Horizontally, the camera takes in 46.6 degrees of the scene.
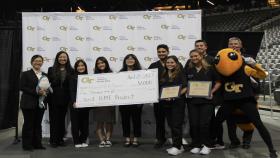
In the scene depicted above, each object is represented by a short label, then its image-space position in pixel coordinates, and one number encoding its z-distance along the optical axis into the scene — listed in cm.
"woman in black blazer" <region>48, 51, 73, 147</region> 606
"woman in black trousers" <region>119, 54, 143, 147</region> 609
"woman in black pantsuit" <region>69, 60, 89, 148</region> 604
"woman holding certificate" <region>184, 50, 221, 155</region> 550
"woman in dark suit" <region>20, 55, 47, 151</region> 575
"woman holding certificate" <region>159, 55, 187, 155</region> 554
